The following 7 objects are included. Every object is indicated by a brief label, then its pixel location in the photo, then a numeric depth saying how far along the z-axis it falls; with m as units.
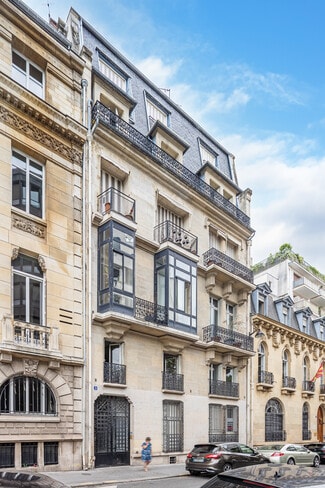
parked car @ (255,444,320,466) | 19.92
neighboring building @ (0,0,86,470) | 13.99
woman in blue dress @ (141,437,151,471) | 16.36
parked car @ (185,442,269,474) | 16.03
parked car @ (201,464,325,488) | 3.83
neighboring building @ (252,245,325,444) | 27.58
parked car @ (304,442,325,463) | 24.31
